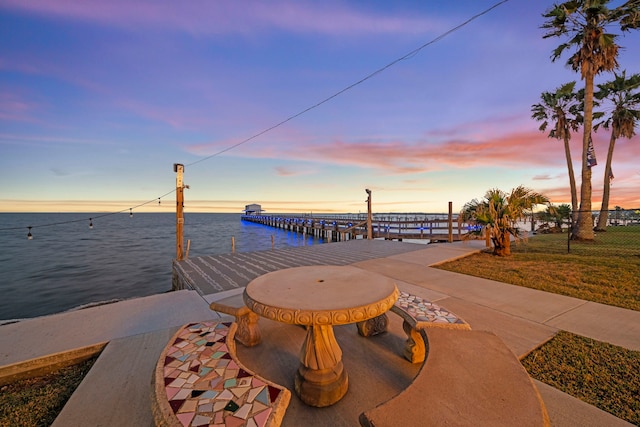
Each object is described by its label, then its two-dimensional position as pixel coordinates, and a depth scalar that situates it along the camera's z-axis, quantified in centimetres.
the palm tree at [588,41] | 1056
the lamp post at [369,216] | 1306
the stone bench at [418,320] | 244
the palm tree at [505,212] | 779
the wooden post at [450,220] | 1136
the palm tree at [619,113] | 1506
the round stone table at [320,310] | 197
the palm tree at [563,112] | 1769
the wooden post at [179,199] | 894
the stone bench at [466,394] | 133
